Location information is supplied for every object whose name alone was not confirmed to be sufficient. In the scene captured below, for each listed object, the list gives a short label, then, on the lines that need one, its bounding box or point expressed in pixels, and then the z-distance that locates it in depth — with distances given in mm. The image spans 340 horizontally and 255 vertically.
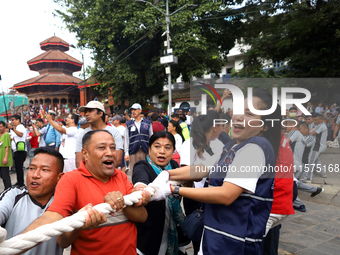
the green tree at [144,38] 16156
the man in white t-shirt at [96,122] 3594
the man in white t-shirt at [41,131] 7626
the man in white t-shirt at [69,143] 4797
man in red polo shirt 1450
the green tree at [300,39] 6512
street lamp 12344
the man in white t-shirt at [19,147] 6523
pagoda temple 36688
